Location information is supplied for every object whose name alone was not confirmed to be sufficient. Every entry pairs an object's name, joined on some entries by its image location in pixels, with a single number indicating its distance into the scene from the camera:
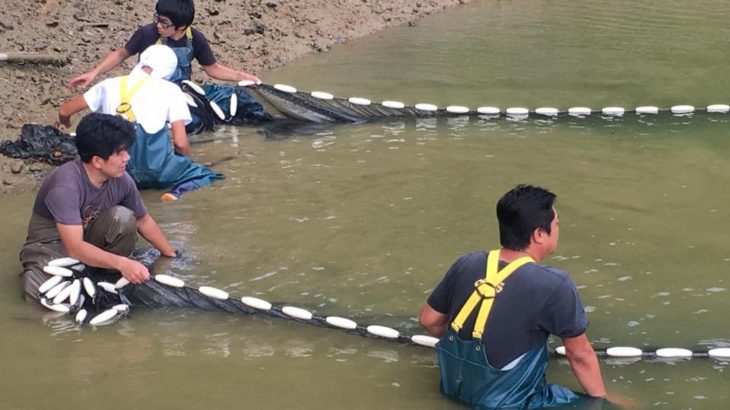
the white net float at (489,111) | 9.42
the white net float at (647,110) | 9.37
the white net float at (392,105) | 9.38
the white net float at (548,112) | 9.38
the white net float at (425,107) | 9.42
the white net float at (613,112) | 9.35
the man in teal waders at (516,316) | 4.21
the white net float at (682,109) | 9.32
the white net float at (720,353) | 5.06
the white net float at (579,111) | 9.38
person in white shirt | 7.39
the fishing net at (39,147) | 8.26
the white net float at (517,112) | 9.40
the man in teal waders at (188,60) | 8.43
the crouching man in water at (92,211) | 5.61
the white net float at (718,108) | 9.30
